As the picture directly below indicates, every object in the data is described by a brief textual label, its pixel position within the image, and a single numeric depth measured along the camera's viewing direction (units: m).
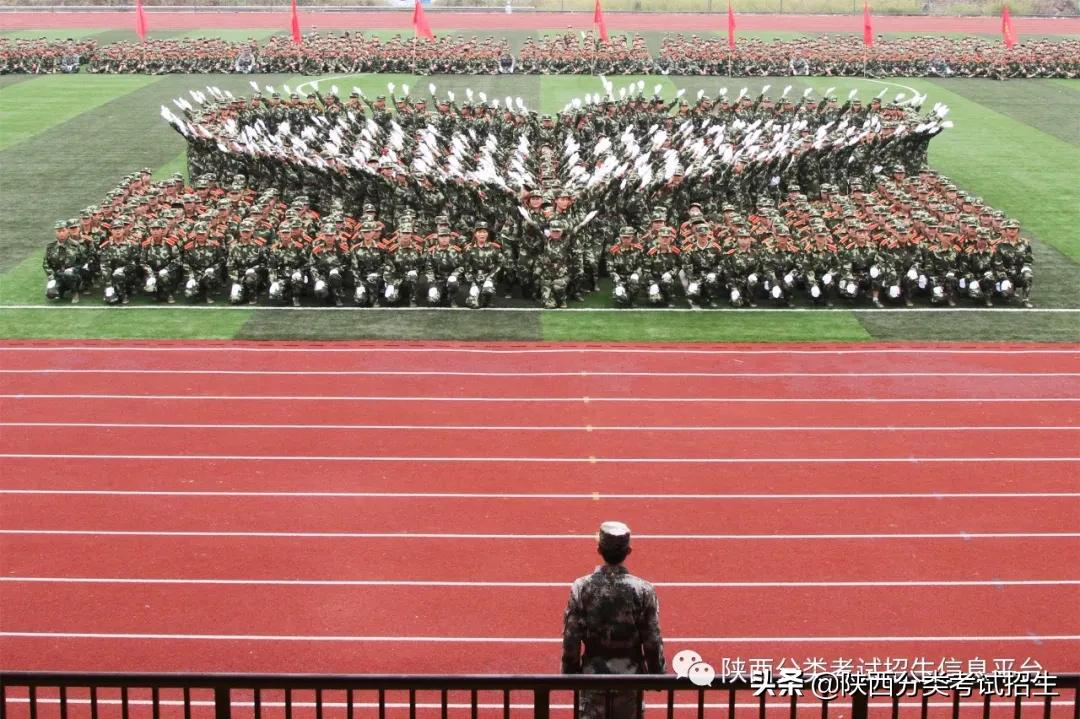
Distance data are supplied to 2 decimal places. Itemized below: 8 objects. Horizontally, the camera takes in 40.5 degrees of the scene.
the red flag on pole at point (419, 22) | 35.84
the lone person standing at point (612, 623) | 6.77
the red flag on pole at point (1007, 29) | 37.47
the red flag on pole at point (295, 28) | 37.53
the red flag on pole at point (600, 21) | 36.97
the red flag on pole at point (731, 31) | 38.31
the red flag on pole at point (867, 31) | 36.84
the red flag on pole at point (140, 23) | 37.84
